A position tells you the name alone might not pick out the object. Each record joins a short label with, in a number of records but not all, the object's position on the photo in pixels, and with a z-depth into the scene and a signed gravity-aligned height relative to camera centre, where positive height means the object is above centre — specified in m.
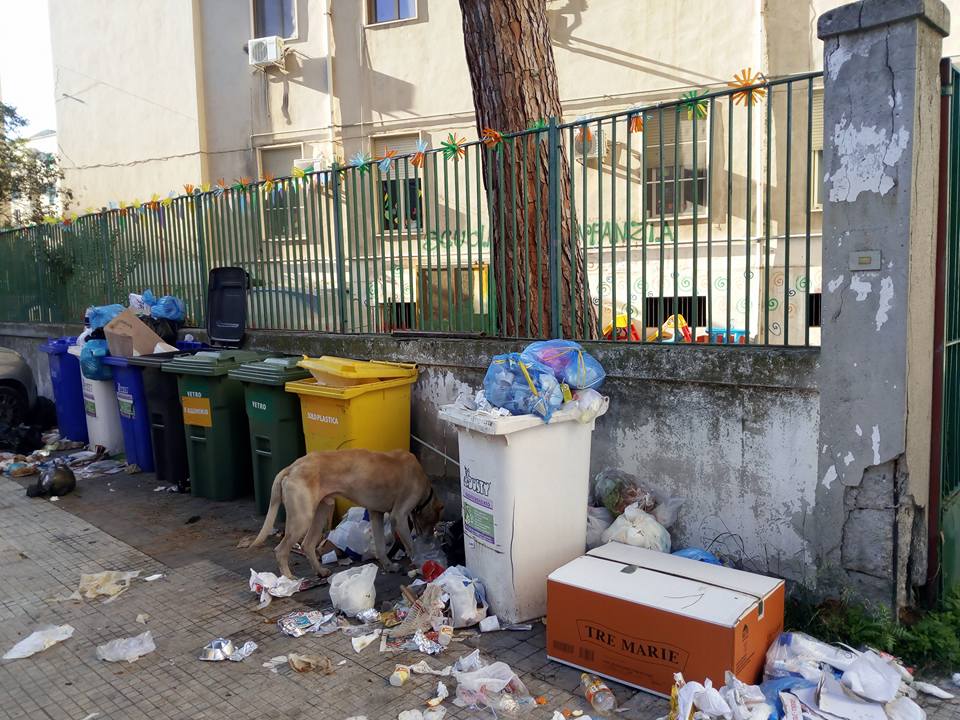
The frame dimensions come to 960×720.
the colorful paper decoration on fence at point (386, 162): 6.36 +1.00
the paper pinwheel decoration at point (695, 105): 4.49 +0.99
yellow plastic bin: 5.50 -0.85
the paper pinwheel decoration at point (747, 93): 4.23 +0.98
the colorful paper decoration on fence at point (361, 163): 6.57 +1.03
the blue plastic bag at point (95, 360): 7.99 -0.68
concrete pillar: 3.62 -0.09
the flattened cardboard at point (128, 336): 7.73 -0.44
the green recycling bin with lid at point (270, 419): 5.97 -1.01
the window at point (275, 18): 16.45 +5.71
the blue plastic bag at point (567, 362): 4.38 -0.47
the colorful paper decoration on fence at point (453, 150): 5.82 +0.98
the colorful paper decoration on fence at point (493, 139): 5.57 +1.01
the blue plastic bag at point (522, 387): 4.14 -0.57
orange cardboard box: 3.29 -1.51
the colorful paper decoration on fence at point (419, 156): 6.10 +0.99
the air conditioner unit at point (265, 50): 16.03 +4.88
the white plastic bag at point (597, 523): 4.64 -1.47
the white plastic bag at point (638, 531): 4.39 -1.44
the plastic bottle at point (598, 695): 3.36 -1.82
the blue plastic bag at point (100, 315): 8.27 -0.24
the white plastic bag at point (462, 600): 4.12 -1.68
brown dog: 4.79 -1.29
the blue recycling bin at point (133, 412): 7.54 -1.17
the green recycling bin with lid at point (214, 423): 6.55 -1.13
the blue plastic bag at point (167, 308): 8.79 -0.19
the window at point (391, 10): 15.10 +5.33
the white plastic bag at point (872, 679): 3.23 -1.72
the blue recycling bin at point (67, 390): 9.04 -1.12
